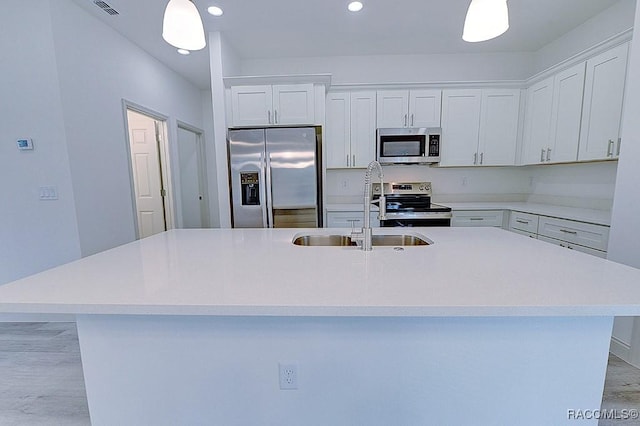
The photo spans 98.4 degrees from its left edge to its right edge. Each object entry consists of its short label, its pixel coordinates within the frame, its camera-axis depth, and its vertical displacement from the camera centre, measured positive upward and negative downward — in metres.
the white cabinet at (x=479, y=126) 3.35 +0.63
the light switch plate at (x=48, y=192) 2.33 -0.09
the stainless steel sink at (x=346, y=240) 1.79 -0.40
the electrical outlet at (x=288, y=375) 1.06 -0.75
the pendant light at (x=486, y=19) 1.34 +0.78
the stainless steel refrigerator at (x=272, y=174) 2.91 +0.05
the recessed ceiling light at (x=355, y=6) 2.47 +1.56
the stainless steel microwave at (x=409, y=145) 3.37 +0.41
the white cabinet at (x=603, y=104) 2.24 +0.62
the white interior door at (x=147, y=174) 3.86 +0.09
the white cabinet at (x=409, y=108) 3.38 +0.86
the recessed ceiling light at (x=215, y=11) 2.51 +1.55
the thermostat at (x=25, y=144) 2.27 +0.31
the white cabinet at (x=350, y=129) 3.41 +0.62
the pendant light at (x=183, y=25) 1.34 +0.76
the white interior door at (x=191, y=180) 4.42 +0.00
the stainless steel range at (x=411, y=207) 3.11 -0.34
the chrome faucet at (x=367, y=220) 1.47 -0.22
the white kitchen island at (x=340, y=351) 0.98 -0.64
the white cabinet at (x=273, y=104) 2.99 +0.81
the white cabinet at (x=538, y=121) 2.97 +0.63
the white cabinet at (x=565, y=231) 2.12 -0.48
